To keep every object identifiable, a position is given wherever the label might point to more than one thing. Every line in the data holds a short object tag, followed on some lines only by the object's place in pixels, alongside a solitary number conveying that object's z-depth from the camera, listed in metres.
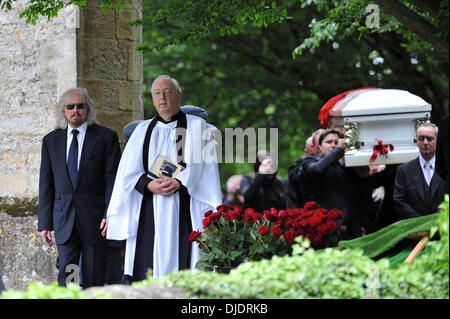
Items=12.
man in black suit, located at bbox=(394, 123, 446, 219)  16.37
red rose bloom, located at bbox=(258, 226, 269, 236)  12.43
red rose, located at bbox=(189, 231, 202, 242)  13.07
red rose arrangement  12.54
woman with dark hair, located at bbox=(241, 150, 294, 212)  20.62
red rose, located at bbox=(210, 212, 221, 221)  13.09
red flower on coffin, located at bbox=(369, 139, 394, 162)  15.97
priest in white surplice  14.50
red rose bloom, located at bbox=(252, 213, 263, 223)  13.09
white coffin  16.09
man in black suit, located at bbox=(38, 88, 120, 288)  14.83
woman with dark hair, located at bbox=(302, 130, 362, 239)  17.11
